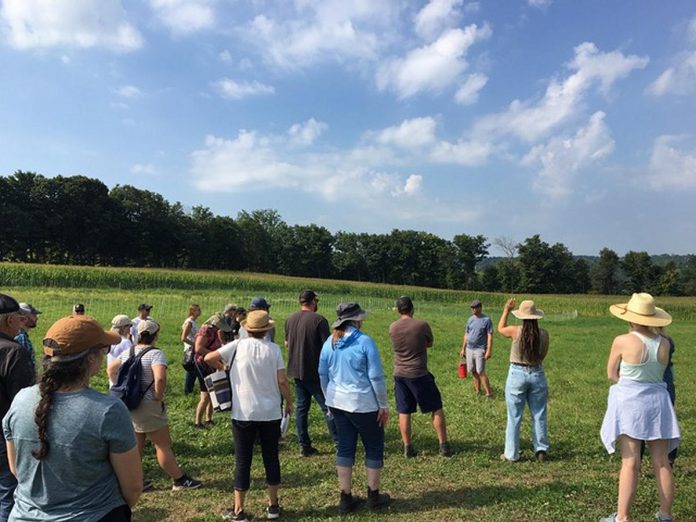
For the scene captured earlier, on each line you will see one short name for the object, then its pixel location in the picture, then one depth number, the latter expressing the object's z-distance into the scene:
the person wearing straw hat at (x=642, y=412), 4.19
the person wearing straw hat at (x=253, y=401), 4.60
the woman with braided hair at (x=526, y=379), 6.02
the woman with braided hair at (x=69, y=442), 2.34
